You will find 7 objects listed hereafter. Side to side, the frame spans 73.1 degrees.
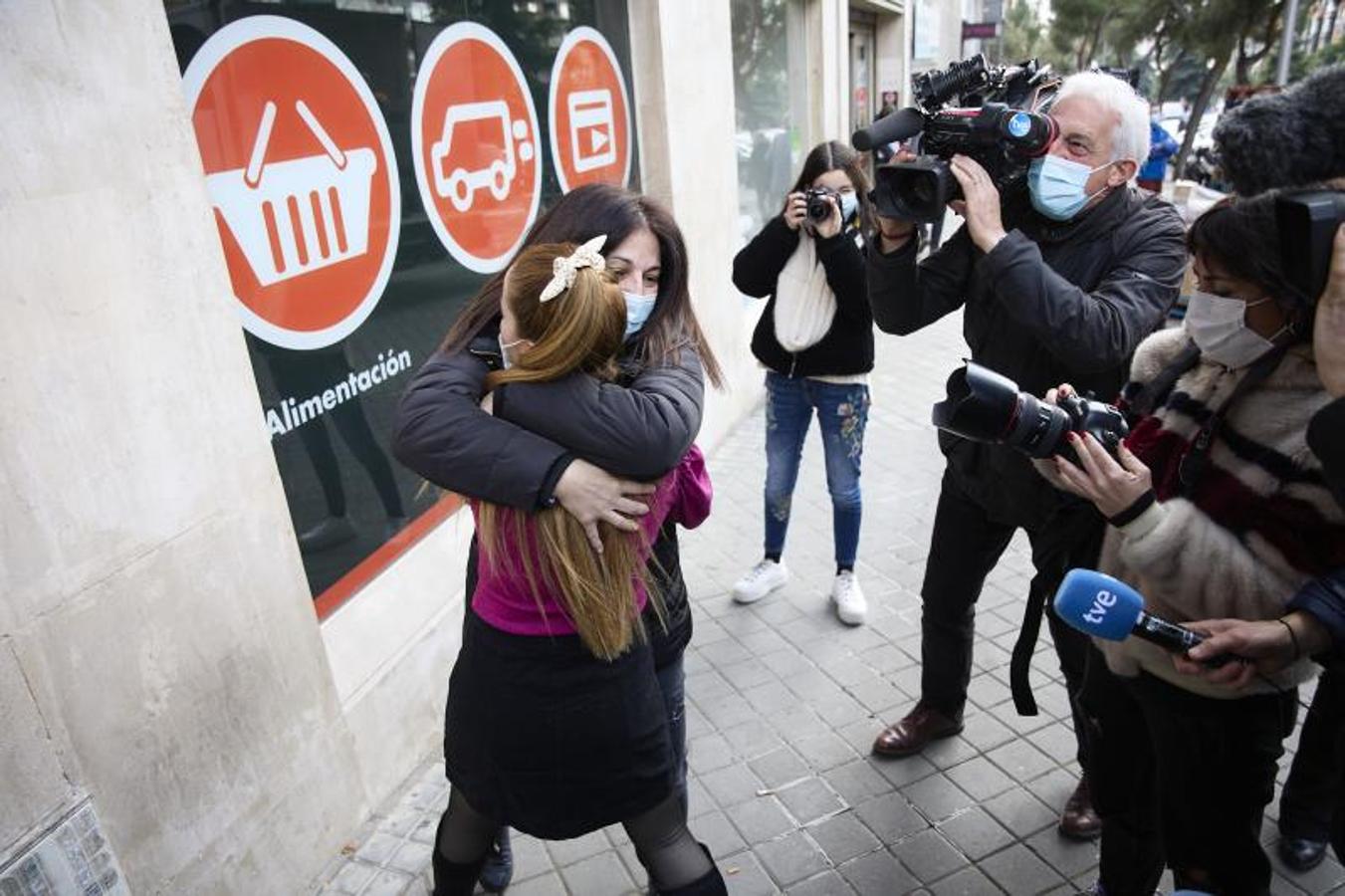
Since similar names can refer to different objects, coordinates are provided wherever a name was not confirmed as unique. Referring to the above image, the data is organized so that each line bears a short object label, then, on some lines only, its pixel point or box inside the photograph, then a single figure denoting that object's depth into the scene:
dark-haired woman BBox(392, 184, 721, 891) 1.50
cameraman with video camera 2.11
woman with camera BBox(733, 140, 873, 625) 3.47
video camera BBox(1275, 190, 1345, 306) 1.31
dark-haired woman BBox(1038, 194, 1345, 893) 1.56
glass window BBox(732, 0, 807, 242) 7.07
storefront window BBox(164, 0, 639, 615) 2.50
